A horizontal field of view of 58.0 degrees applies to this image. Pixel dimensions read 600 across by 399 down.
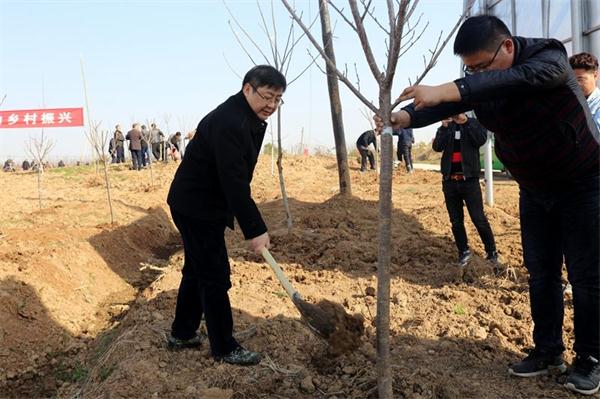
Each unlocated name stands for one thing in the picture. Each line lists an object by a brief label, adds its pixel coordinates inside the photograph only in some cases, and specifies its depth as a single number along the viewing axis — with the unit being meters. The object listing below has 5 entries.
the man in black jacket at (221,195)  2.97
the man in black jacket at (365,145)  15.28
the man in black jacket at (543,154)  2.31
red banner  16.23
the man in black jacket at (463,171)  5.16
